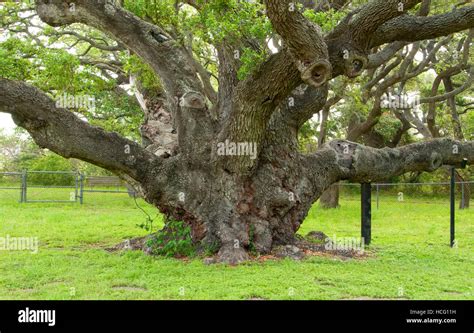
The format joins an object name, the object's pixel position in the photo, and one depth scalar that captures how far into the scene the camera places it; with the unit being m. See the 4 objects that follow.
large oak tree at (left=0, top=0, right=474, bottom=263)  7.47
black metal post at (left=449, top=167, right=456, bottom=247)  10.40
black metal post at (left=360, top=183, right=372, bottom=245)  10.39
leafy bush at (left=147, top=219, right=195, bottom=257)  8.61
